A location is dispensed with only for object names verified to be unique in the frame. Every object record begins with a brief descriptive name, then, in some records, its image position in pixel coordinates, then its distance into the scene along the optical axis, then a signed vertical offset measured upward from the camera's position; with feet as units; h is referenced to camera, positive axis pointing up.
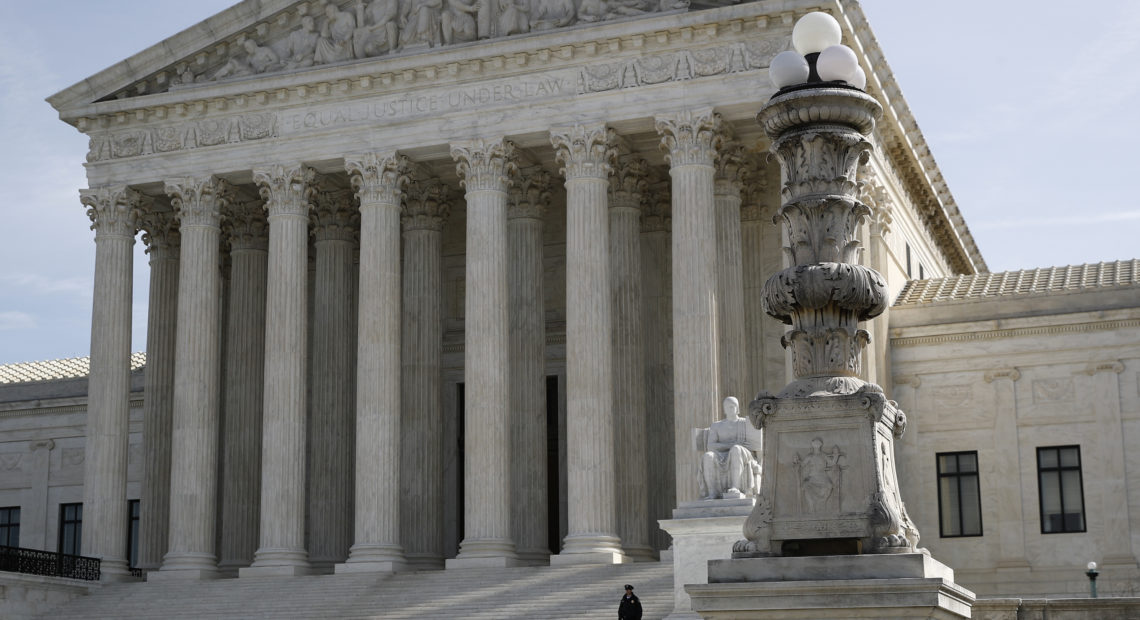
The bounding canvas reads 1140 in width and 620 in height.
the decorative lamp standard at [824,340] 39.91 +5.40
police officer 93.91 -4.06
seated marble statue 86.43 +4.25
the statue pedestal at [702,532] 84.38 +0.45
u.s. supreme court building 131.13 +21.34
